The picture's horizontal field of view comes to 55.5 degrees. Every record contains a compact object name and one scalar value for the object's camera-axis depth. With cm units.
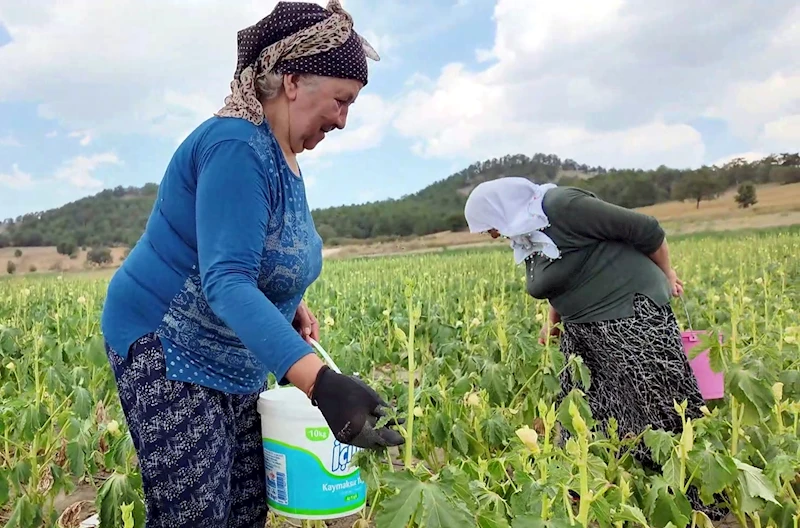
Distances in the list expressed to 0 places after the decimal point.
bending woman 292
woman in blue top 161
